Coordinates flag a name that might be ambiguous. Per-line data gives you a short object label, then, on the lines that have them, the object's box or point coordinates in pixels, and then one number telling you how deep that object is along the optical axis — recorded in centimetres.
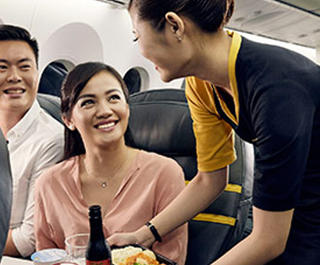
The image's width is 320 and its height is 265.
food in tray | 112
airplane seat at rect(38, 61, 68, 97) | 415
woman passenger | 148
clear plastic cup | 115
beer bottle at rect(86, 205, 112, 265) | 107
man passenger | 175
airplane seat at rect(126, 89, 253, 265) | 151
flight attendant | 92
